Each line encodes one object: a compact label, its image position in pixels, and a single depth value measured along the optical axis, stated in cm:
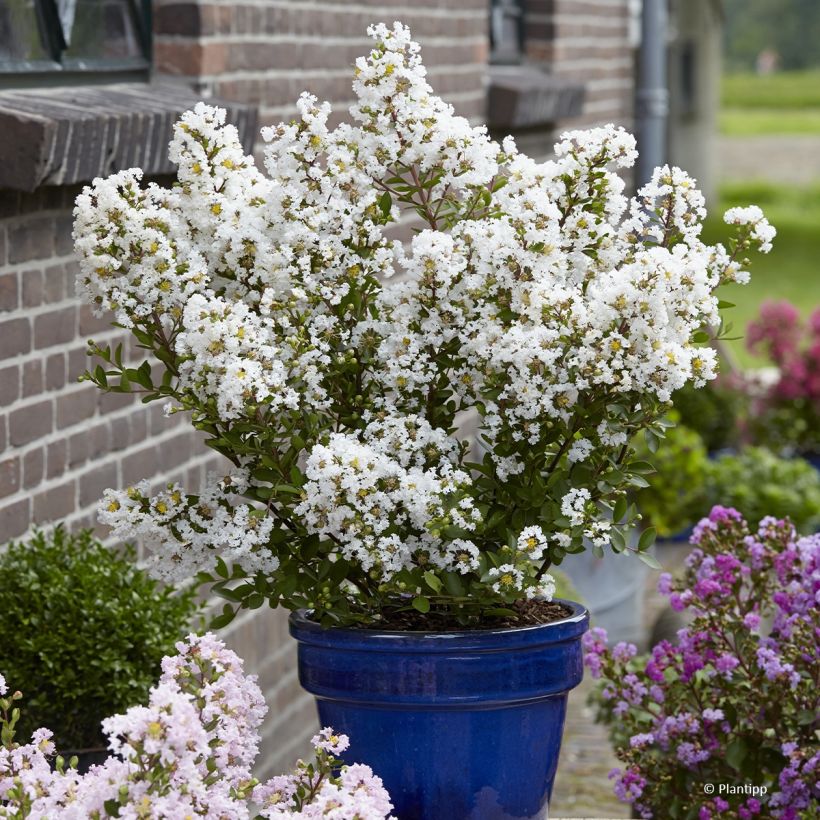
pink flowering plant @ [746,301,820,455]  1389
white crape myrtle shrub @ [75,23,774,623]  416
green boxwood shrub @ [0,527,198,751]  476
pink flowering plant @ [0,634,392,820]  337
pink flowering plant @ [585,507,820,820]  515
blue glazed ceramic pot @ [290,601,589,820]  432
